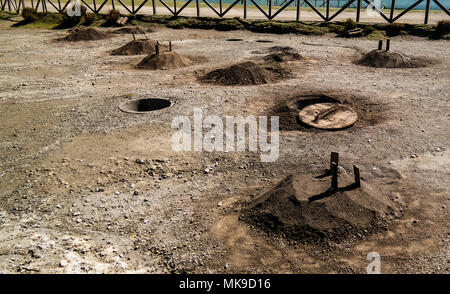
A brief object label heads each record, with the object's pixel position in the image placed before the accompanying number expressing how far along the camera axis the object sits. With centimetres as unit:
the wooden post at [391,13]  2041
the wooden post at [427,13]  2019
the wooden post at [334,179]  614
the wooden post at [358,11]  2098
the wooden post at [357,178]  615
